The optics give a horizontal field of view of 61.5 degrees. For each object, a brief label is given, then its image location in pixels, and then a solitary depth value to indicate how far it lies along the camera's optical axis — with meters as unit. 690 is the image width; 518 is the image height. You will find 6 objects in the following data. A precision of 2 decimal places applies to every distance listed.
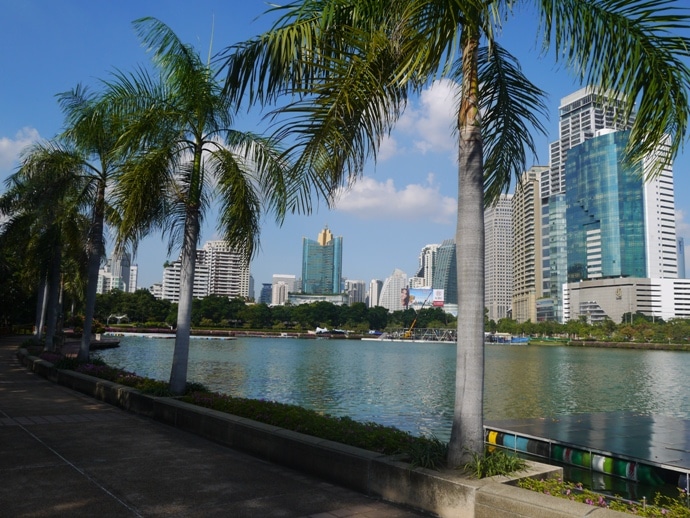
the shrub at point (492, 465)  5.43
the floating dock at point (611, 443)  9.11
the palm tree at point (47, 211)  17.95
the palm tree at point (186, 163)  10.85
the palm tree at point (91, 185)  16.16
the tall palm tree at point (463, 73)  5.43
